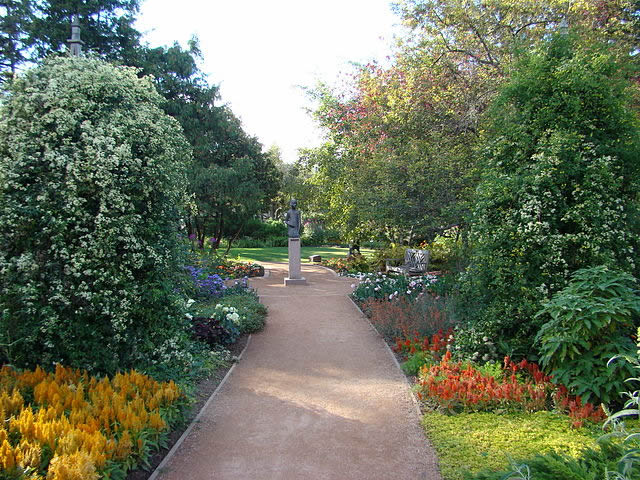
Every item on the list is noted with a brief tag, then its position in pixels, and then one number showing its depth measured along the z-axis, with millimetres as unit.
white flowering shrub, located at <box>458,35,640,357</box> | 4988
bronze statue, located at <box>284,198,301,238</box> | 13531
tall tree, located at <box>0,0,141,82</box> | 13727
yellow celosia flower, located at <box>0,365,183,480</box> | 2738
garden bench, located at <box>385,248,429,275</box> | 13117
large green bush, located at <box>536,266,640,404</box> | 3955
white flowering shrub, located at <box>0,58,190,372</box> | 4090
